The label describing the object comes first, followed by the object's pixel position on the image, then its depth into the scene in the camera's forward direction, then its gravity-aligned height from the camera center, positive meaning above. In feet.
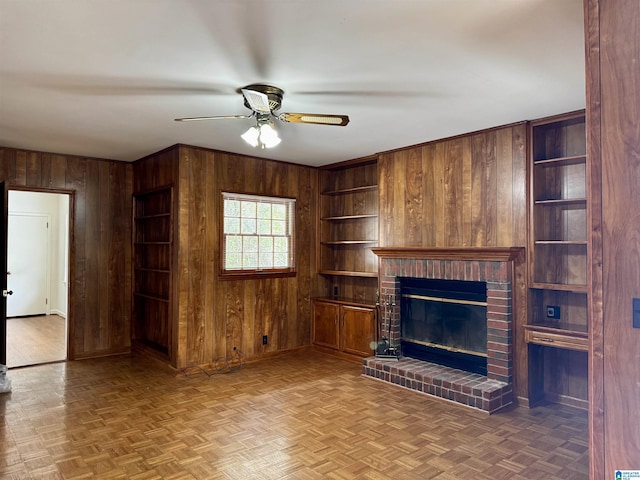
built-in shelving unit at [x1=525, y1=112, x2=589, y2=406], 12.41 -0.30
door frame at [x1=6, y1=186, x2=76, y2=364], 17.70 -0.99
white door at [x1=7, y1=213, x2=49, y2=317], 26.66 -0.98
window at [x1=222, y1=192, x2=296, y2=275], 17.25 +0.54
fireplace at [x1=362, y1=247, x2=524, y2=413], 12.83 -2.64
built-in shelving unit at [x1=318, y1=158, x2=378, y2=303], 18.95 +0.83
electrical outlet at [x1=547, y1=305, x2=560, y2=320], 12.87 -1.99
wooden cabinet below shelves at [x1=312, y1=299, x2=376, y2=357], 17.24 -3.38
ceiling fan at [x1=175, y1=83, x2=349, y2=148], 9.25 +3.11
